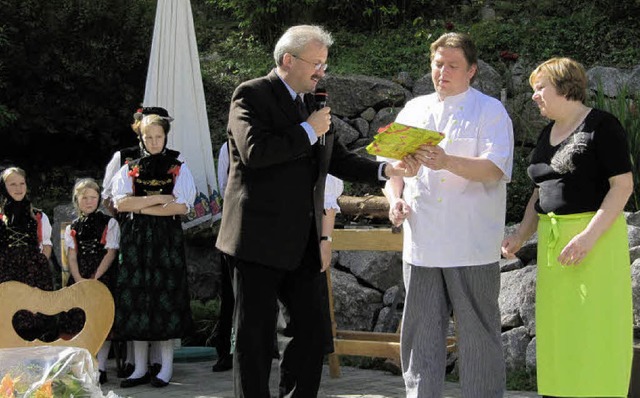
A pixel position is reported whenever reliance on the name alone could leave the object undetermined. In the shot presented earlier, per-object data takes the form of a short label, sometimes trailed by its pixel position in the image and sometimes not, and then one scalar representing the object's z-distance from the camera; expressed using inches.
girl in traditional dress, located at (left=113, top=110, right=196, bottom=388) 267.6
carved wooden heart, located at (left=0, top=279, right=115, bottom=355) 197.2
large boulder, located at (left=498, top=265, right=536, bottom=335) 259.8
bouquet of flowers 154.2
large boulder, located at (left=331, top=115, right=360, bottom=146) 398.3
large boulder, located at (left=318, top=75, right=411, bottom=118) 405.4
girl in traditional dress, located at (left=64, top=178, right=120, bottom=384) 277.3
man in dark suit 178.7
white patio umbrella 330.3
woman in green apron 176.7
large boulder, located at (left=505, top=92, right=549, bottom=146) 366.9
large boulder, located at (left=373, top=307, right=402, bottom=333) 300.2
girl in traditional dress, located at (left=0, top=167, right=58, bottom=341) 281.9
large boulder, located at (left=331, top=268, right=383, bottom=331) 311.0
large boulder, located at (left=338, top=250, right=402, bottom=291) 318.3
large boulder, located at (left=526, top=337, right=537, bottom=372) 252.1
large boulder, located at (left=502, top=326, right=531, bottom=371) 258.1
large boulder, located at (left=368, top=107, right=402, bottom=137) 397.4
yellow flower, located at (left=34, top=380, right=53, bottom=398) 149.5
